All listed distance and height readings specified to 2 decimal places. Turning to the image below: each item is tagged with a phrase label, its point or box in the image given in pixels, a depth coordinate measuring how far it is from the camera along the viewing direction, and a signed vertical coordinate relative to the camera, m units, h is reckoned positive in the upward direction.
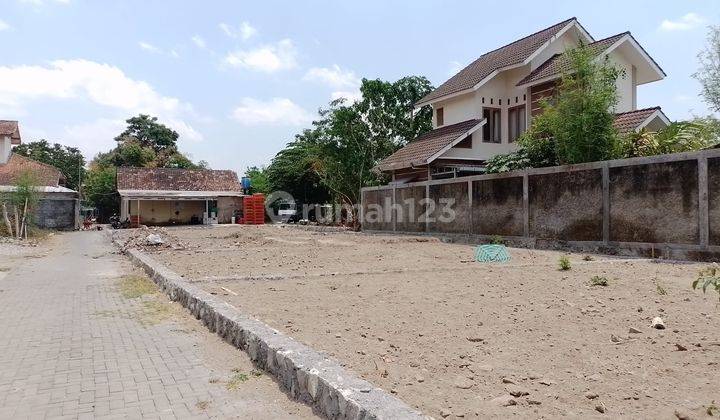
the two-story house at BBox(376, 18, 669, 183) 19.14 +4.73
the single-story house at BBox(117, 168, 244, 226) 38.55 +1.43
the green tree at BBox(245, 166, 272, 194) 45.88 +3.14
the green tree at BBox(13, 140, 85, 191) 55.84 +6.23
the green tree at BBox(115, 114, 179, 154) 56.56 +8.67
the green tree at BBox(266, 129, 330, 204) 40.09 +3.08
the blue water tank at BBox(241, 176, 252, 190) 42.41 +2.60
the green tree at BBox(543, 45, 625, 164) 12.95 +2.56
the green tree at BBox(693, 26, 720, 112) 20.36 +4.90
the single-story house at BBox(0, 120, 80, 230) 33.56 +1.45
